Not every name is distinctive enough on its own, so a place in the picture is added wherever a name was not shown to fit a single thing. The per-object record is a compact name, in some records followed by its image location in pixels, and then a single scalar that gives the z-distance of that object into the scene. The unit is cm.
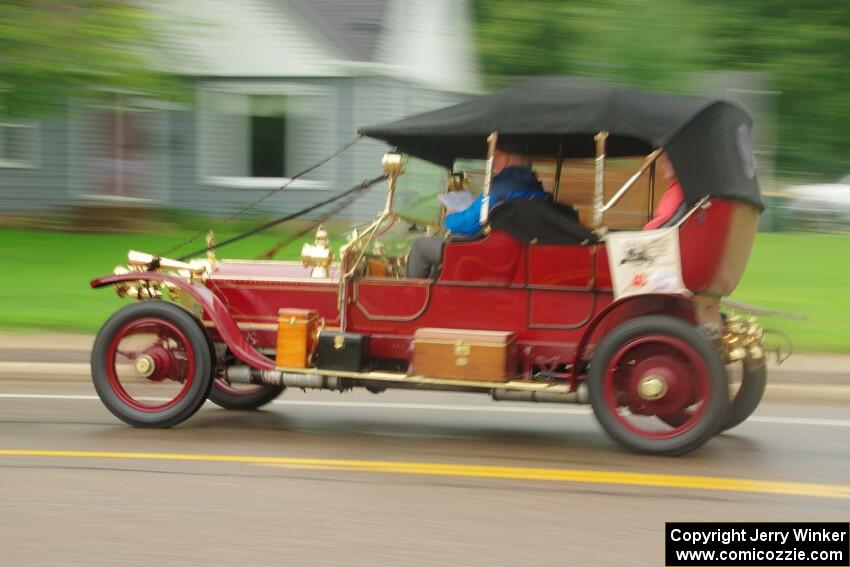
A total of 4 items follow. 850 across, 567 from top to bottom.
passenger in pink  1404
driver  1465
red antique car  1376
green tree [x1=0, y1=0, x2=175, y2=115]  3020
